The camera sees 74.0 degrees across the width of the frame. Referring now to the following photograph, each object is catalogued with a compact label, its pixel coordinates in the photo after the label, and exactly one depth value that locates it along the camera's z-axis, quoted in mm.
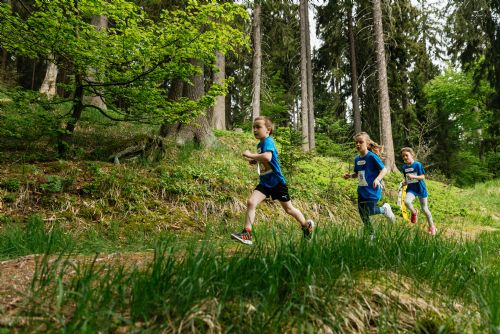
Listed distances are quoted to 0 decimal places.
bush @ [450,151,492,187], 23734
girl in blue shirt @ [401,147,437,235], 6996
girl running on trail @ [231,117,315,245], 4285
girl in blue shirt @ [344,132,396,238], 4875
